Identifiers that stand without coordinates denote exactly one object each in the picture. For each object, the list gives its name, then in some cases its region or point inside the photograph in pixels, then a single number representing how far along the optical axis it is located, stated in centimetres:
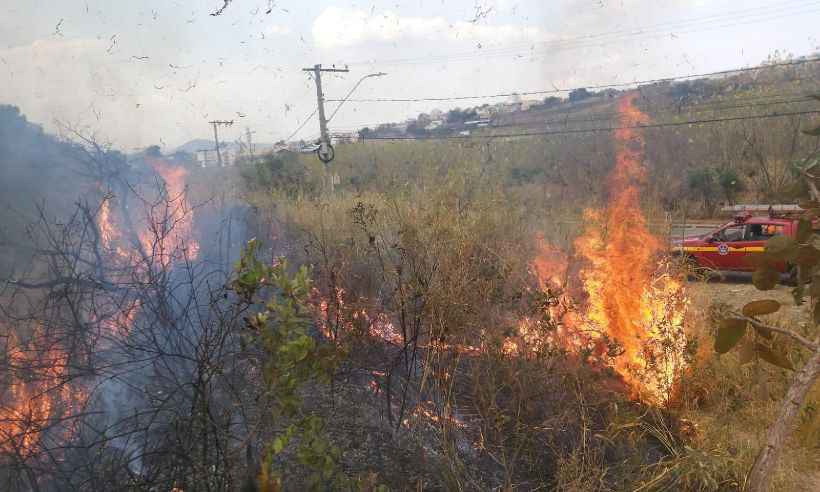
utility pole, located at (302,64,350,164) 1953
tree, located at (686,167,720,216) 2112
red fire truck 1073
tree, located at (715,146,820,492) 152
